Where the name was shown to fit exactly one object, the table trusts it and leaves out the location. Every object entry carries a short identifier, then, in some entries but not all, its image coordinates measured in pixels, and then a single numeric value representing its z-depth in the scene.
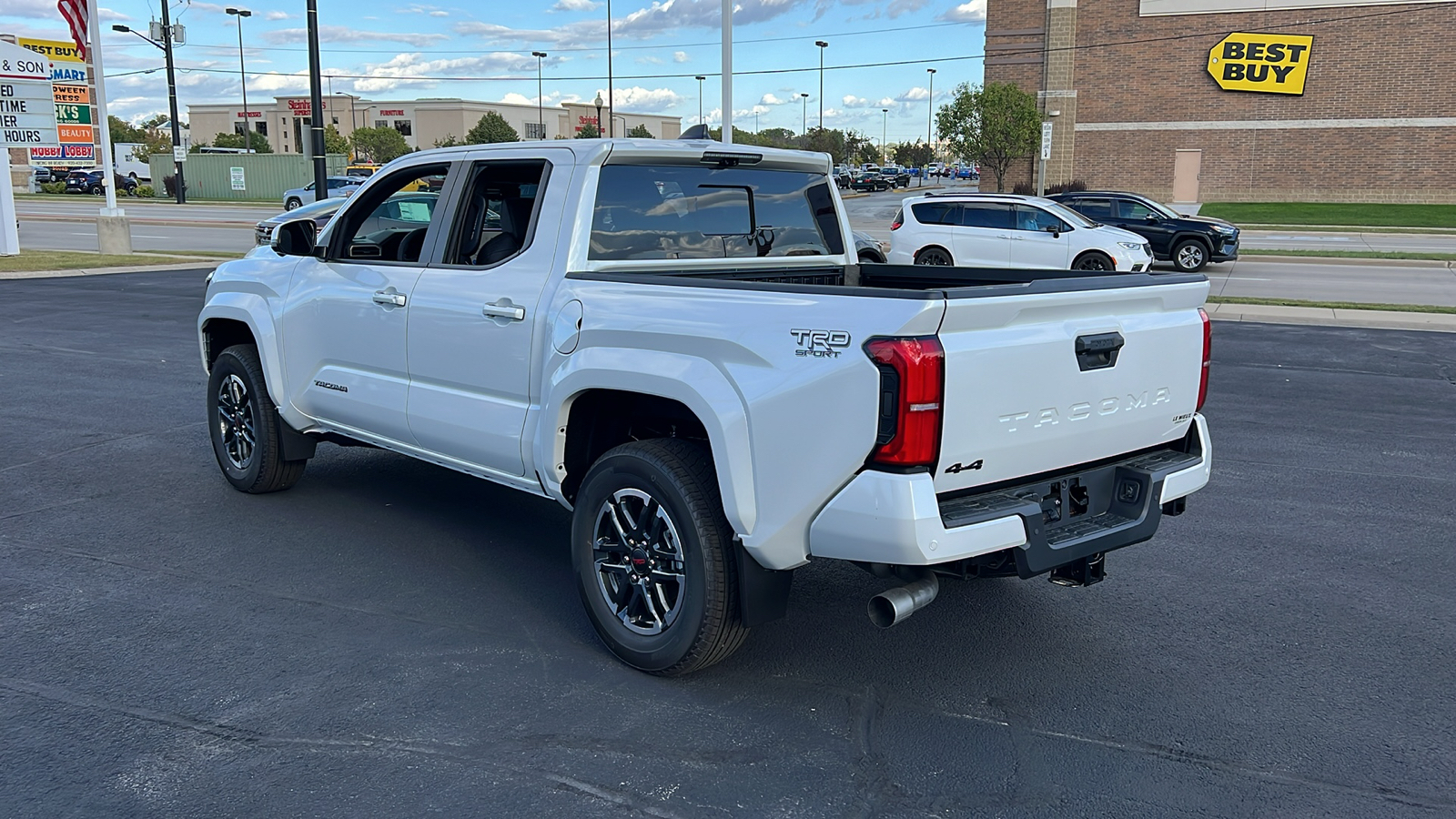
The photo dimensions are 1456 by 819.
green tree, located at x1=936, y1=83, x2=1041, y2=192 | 44.38
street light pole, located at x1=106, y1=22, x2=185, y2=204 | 43.50
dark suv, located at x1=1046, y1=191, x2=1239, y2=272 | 23.19
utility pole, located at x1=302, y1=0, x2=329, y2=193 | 19.39
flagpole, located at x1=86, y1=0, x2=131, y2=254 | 22.59
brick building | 44.03
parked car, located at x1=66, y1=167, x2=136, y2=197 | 64.62
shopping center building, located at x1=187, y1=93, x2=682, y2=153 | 114.12
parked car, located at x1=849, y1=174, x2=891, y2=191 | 77.25
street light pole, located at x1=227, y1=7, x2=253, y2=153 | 84.88
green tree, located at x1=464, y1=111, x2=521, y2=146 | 84.94
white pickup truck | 3.56
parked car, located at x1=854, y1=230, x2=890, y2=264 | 17.20
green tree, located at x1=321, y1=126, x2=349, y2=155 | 86.19
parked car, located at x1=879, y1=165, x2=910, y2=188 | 85.88
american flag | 22.81
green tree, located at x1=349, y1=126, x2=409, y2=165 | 88.12
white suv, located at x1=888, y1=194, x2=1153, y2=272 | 19.89
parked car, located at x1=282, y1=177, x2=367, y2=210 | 36.73
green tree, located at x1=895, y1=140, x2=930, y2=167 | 135.38
